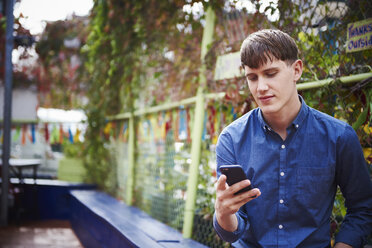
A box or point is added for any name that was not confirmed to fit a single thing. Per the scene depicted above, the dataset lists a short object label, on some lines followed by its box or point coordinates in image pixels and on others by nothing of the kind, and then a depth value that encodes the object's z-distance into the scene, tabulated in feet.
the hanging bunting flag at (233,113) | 10.38
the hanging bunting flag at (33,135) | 30.96
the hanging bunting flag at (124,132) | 20.77
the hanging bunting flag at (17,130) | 31.94
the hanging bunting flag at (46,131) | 31.00
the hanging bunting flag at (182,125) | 13.62
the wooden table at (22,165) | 23.46
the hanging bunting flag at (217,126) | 11.42
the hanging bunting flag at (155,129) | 16.20
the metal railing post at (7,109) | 22.22
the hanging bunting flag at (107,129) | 23.68
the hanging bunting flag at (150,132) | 17.12
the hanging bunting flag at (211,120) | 11.77
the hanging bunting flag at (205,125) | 12.10
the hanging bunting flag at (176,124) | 14.17
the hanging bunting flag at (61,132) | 31.17
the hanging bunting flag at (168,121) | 14.92
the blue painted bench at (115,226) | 10.99
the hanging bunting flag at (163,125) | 15.37
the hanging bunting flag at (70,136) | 29.40
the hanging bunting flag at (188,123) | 13.32
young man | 5.95
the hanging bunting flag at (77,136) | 27.84
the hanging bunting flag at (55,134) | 31.86
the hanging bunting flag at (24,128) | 32.52
